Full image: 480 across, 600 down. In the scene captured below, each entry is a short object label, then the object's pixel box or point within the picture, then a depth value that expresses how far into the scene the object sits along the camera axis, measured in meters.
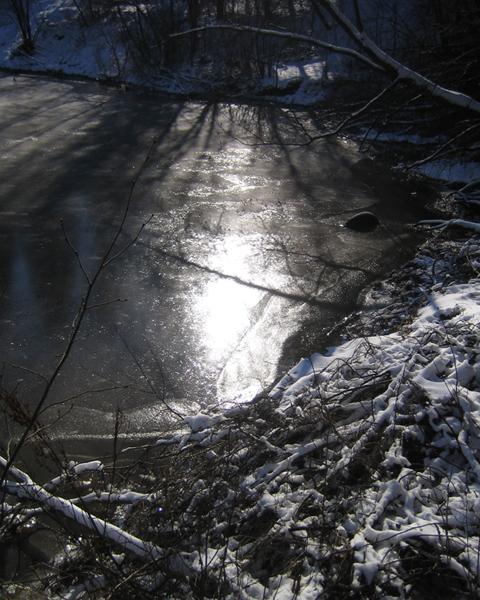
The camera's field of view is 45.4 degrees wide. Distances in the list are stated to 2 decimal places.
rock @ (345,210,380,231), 7.87
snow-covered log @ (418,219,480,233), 5.43
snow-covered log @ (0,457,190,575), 2.69
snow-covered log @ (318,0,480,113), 4.94
